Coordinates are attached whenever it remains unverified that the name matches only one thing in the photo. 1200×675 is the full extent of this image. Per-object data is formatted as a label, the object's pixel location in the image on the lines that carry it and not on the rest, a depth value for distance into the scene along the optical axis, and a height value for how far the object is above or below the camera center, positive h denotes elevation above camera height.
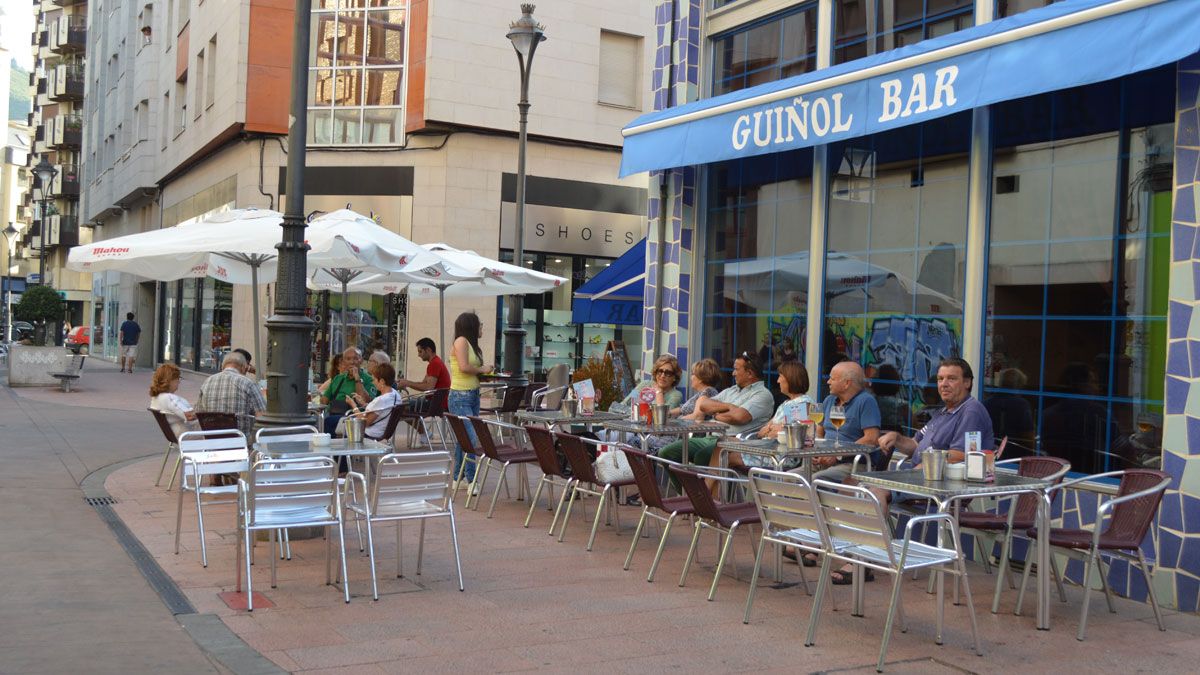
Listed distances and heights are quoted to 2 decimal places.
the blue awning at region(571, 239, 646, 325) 14.38 +0.58
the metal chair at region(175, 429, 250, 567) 7.73 -0.93
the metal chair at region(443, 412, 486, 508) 10.04 -0.88
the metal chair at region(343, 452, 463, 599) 6.84 -0.94
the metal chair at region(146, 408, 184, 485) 10.20 -0.92
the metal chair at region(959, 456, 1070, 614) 6.80 -0.97
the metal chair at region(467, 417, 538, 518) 9.84 -1.00
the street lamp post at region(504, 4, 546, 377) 14.64 +2.56
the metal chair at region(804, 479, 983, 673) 5.55 -0.97
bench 24.50 -1.18
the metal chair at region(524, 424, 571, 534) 8.89 -0.89
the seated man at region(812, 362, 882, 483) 8.03 -0.45
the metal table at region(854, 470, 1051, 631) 6.11 -0.73
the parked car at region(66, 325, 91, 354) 53.38 -0.84
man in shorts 32.66 -0.61
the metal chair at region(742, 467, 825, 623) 5.98 -0.86
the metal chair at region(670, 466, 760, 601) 6.85 -1.02
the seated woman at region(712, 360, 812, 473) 8.78 -0.40
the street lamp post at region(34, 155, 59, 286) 32.16 +4.12
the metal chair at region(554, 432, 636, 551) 8.38 -0.95
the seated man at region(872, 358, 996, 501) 7.27 -0.39
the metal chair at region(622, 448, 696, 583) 7.27 -0.95
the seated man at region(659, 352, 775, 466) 9.73 -0.55
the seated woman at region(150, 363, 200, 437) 10.48 -0.72
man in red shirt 13.69 -0.44
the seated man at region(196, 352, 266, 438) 10.16 -0.63
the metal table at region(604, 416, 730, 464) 8.94 -0.68
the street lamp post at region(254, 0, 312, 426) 8.34 +0.10
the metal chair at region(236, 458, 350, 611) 6.52 -0.98
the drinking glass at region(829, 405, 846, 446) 8.23 -0.49
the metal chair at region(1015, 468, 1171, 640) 6.28 -0.98
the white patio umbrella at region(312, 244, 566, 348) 13.21 +0.68
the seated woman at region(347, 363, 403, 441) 10.91 -0.72
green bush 28.52 +0.30
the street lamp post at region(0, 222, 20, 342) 42.30 +3.12
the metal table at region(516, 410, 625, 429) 10.05 -0.71
